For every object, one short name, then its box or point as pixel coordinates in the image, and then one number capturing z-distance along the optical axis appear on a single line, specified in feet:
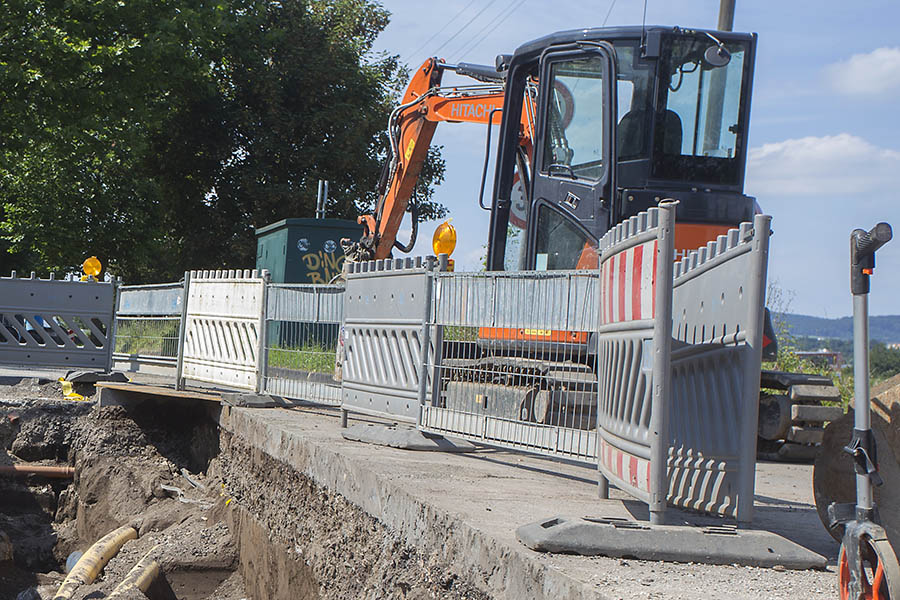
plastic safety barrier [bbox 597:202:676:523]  14.66
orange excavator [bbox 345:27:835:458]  29.30
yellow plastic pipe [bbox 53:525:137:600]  26.18
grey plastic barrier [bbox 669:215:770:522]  13.75
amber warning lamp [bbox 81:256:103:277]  53.47
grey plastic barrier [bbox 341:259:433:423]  26.37
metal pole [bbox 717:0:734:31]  53.52
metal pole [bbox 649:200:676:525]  14.55
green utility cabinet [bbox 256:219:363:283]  71.20
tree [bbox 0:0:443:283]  96.63
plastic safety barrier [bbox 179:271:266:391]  35.70
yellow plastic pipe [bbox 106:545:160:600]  23.52
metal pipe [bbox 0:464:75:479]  37.55
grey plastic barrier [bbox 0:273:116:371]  48.44
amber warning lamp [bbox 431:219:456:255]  31.89
